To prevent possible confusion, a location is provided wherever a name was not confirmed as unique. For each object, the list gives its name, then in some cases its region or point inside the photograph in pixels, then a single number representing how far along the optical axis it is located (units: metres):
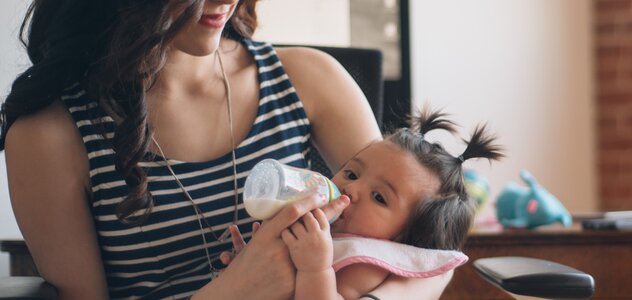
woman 1.20
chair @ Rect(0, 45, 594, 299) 1.08
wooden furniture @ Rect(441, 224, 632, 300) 1.75
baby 1.15
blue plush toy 1.96
